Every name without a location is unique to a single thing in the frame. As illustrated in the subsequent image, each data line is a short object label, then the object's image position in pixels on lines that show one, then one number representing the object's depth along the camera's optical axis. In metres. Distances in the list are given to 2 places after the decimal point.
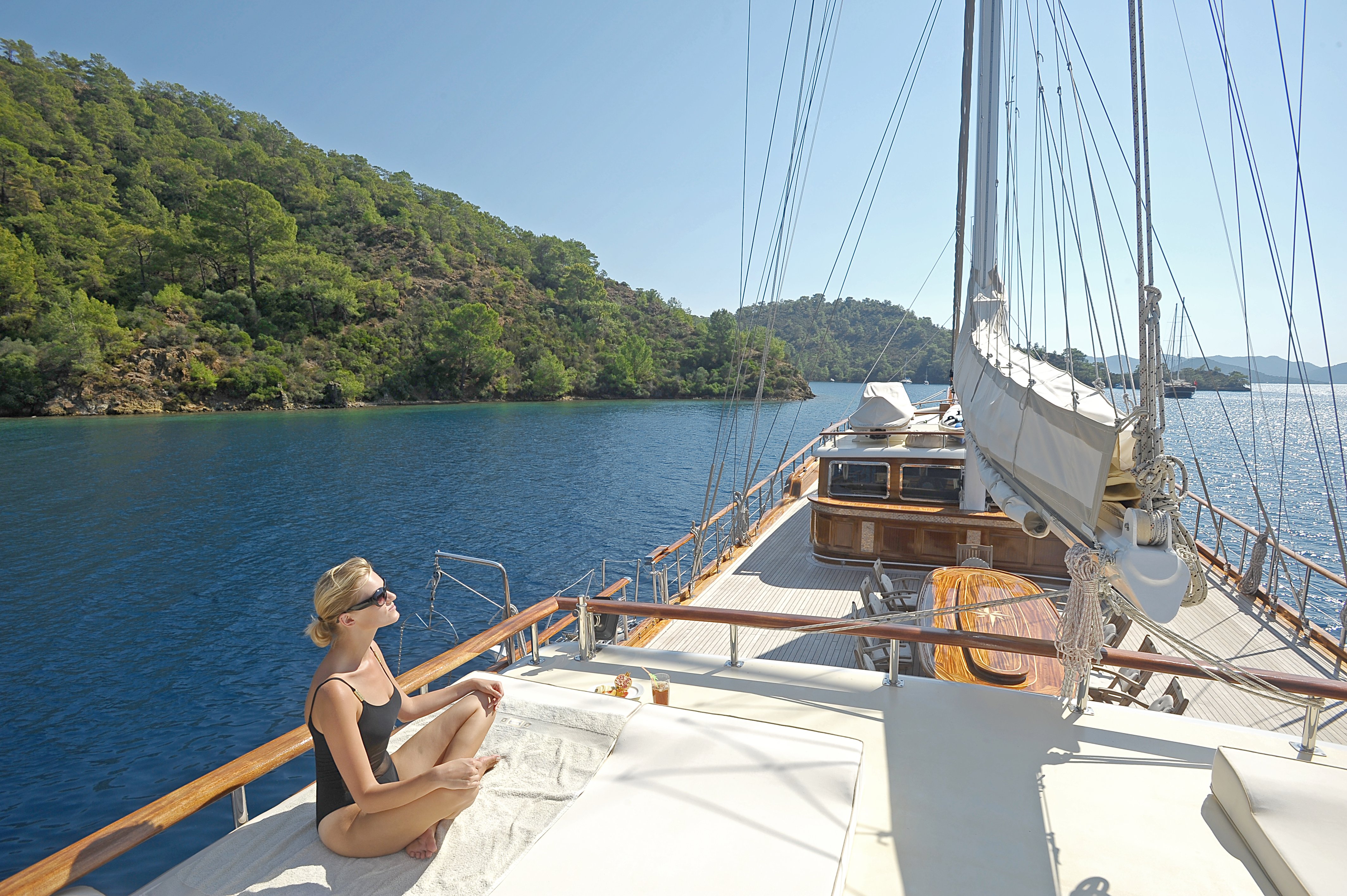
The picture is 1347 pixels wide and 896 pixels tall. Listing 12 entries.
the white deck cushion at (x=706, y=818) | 1.89
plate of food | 3.22
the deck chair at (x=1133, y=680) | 4.43
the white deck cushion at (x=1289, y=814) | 1.89
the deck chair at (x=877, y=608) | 6.23
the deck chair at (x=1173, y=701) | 3.95
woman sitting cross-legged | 1.89
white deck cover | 9.21
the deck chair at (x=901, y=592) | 6.37
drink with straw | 3.17
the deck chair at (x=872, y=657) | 5.16
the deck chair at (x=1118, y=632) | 5.12
